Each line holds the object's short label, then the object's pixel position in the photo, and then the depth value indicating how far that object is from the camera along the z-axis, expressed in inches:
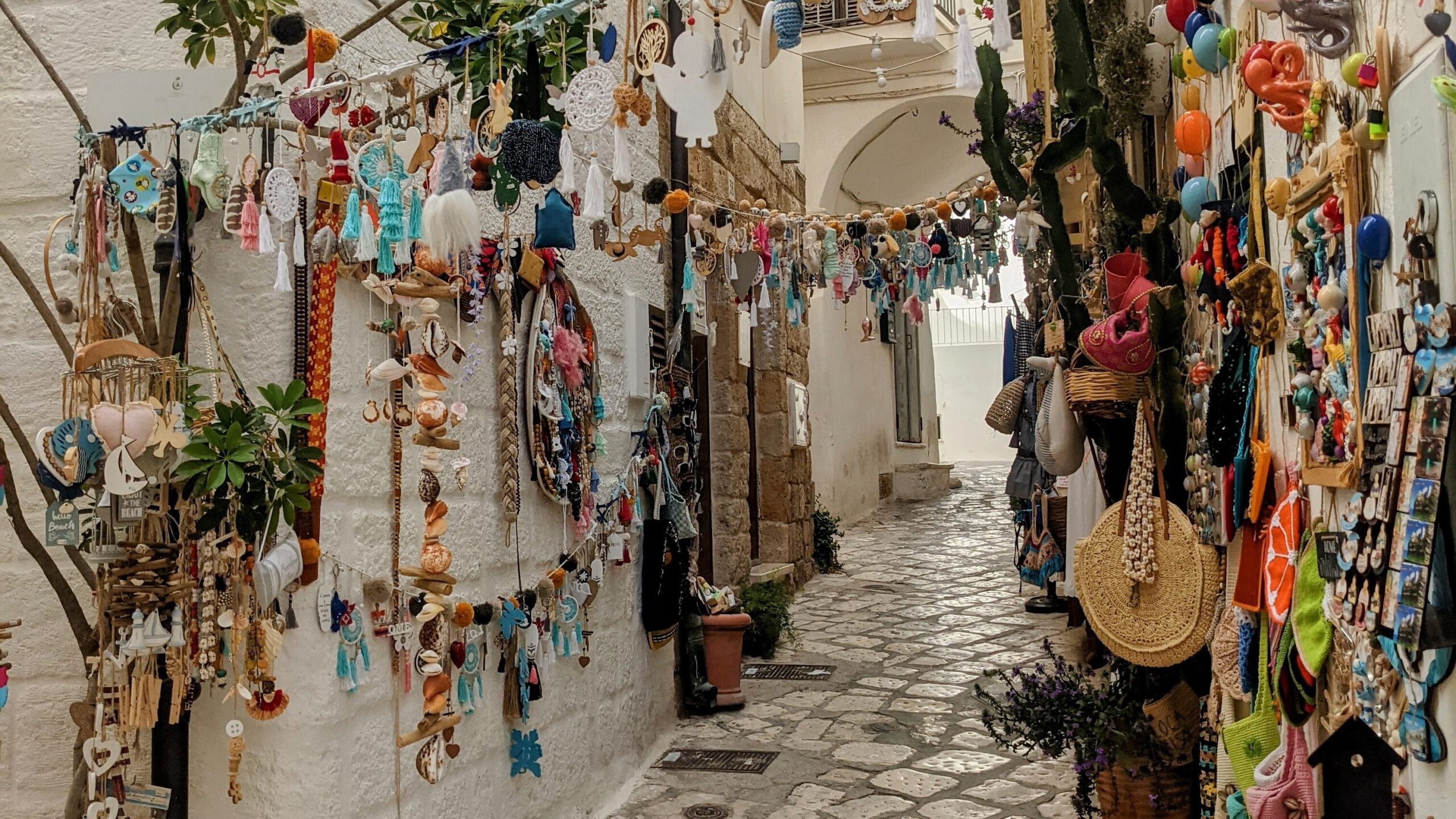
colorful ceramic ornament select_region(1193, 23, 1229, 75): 99.3
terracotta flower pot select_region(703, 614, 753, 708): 211.3
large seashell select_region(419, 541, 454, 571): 93.8
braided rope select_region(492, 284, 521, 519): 135.1
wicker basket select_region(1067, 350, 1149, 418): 119.4
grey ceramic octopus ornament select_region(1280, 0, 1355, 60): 66.4
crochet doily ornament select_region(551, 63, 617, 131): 86.5
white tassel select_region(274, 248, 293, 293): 83.5
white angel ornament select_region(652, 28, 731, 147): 83.7
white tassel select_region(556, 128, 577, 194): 86.0
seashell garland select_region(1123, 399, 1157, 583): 110.6
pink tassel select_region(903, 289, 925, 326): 246.4
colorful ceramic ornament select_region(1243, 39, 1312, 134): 75.2
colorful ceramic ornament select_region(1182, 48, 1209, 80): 107.5
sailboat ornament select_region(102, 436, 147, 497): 77.3
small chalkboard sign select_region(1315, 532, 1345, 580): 67.3
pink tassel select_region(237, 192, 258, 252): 83.4
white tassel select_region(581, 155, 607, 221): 88.9
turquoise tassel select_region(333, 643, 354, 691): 99.4
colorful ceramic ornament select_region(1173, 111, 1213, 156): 107.6
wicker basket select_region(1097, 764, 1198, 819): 123.5
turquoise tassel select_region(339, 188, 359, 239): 83.4
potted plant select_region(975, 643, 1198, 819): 123.3
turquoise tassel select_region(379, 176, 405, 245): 82.9
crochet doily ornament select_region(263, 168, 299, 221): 83.4
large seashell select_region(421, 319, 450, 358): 92.5
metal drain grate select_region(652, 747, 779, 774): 177.0
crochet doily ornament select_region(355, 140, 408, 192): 88.5
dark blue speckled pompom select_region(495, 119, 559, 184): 86.3
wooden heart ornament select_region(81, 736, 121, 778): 83.3
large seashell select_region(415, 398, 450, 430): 90.7
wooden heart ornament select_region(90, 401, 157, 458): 77.7
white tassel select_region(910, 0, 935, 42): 70.6
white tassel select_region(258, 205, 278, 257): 81.7
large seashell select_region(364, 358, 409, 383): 91.3
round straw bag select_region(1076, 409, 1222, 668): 105.9
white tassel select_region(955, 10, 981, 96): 74.6
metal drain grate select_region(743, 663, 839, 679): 238.1
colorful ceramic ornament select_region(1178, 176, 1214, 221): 104.9
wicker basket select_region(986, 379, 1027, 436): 203.6
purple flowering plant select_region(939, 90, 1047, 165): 192.9
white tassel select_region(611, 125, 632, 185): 88.0
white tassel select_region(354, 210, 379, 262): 85.4
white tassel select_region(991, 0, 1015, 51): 76.0
